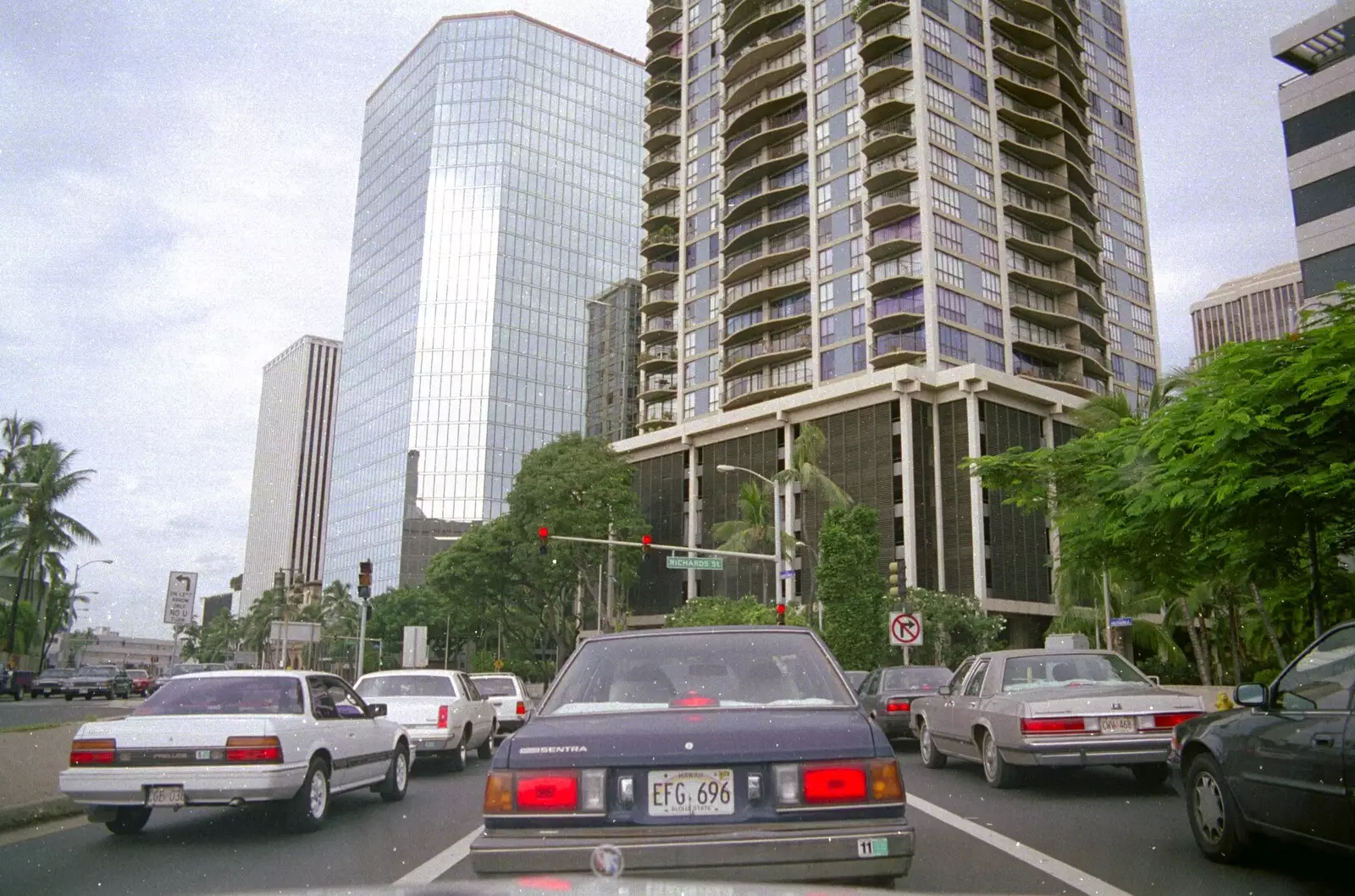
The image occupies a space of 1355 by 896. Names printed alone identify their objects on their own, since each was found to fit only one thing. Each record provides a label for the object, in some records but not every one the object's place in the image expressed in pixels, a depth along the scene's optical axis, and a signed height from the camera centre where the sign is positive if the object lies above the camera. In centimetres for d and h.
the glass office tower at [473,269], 10519 +4075
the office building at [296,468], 17612 +3342
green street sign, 3288 +347
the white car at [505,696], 1916 -35
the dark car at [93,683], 4447 -53
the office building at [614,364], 10369 +3001
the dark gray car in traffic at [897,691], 1680 -14
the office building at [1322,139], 3724 +1913
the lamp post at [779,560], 3678 +393
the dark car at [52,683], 4472 -51
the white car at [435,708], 1377 -42
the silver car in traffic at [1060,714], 1008 -28
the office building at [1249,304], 14562 +5305
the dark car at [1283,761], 558 -41
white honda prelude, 830 -62
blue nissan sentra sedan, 427 -48
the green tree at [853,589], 3841 +326
